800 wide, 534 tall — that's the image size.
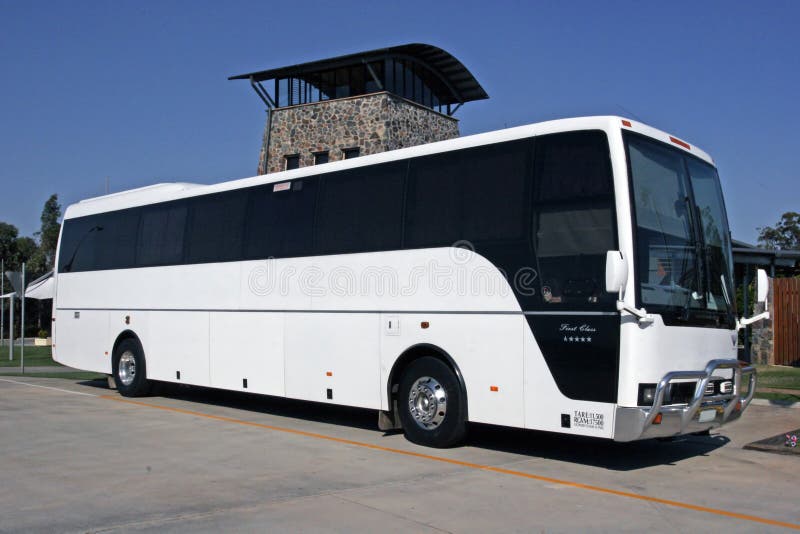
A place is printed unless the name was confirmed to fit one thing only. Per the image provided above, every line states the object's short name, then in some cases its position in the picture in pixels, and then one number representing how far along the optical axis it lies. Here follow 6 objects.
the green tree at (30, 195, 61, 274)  59.38
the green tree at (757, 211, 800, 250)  58.66
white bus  8.22
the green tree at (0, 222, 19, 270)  62.69
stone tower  28.55
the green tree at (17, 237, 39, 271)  63.81
